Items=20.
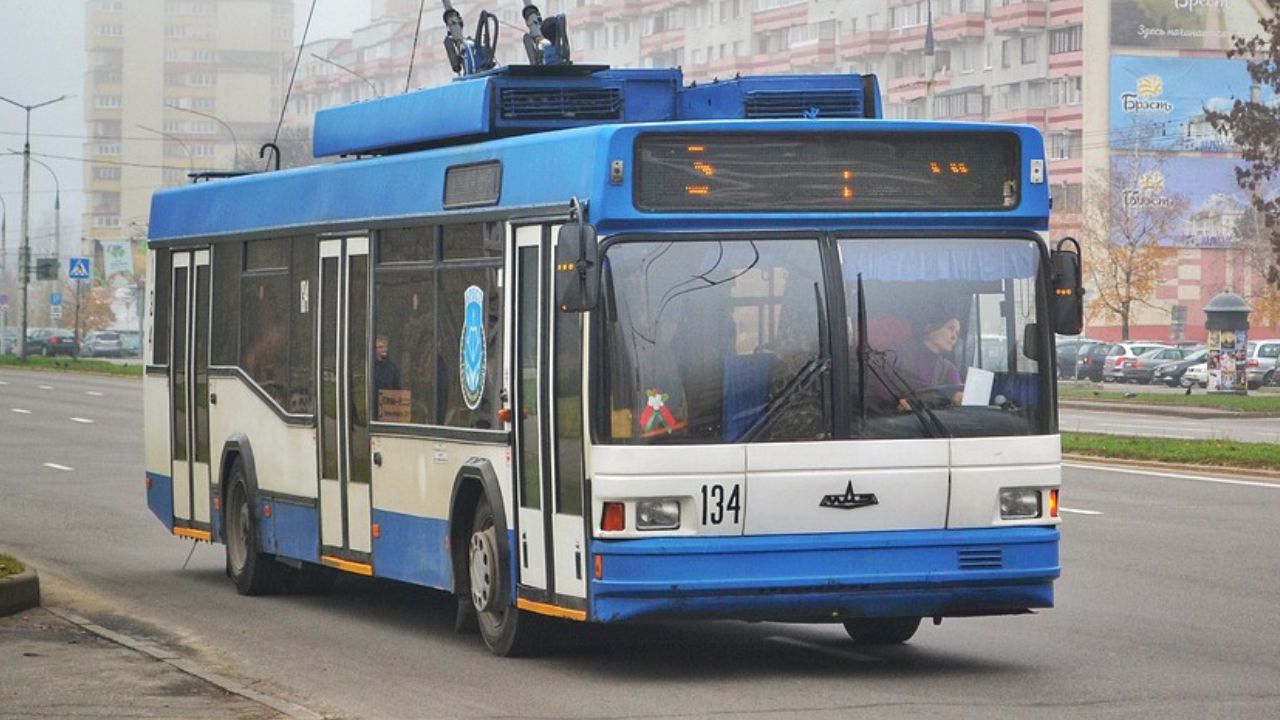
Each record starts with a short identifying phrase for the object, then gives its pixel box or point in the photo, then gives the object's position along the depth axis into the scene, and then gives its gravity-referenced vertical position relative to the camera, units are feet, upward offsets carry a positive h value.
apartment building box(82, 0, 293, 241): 588.42 +34.36
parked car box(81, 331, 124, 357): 359.87 -7.78
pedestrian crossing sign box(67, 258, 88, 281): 282.77 +2.72
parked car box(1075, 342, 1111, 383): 252.83 -7.36
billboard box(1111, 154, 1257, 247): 344.49 +13.51
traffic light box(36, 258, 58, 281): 328.70 +3.22
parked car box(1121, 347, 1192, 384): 245.04 -7.26
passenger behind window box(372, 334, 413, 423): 43.80 -1.77
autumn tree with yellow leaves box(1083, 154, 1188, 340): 296.71 +7.03
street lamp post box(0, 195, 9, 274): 409.72 +11.42
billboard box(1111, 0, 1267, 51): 357.82 +38.58
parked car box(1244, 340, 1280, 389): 227.40 -6.94
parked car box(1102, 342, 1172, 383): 249.55 -6.73
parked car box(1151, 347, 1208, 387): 239.30 -7.71
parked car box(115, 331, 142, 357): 366.63 -7.82
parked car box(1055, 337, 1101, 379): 249.75 -6.75
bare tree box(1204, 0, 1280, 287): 182.60 +12.38
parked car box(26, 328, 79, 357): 349.82 -7.04
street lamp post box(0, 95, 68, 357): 288.71 +7.84
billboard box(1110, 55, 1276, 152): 353.10 +27.38
